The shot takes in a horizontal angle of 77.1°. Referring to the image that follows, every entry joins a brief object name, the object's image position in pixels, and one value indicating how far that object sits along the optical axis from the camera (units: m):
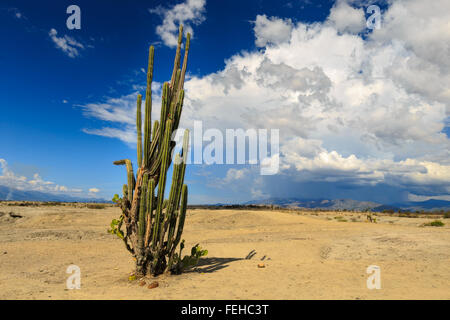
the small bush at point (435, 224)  24.27
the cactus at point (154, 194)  8.51
